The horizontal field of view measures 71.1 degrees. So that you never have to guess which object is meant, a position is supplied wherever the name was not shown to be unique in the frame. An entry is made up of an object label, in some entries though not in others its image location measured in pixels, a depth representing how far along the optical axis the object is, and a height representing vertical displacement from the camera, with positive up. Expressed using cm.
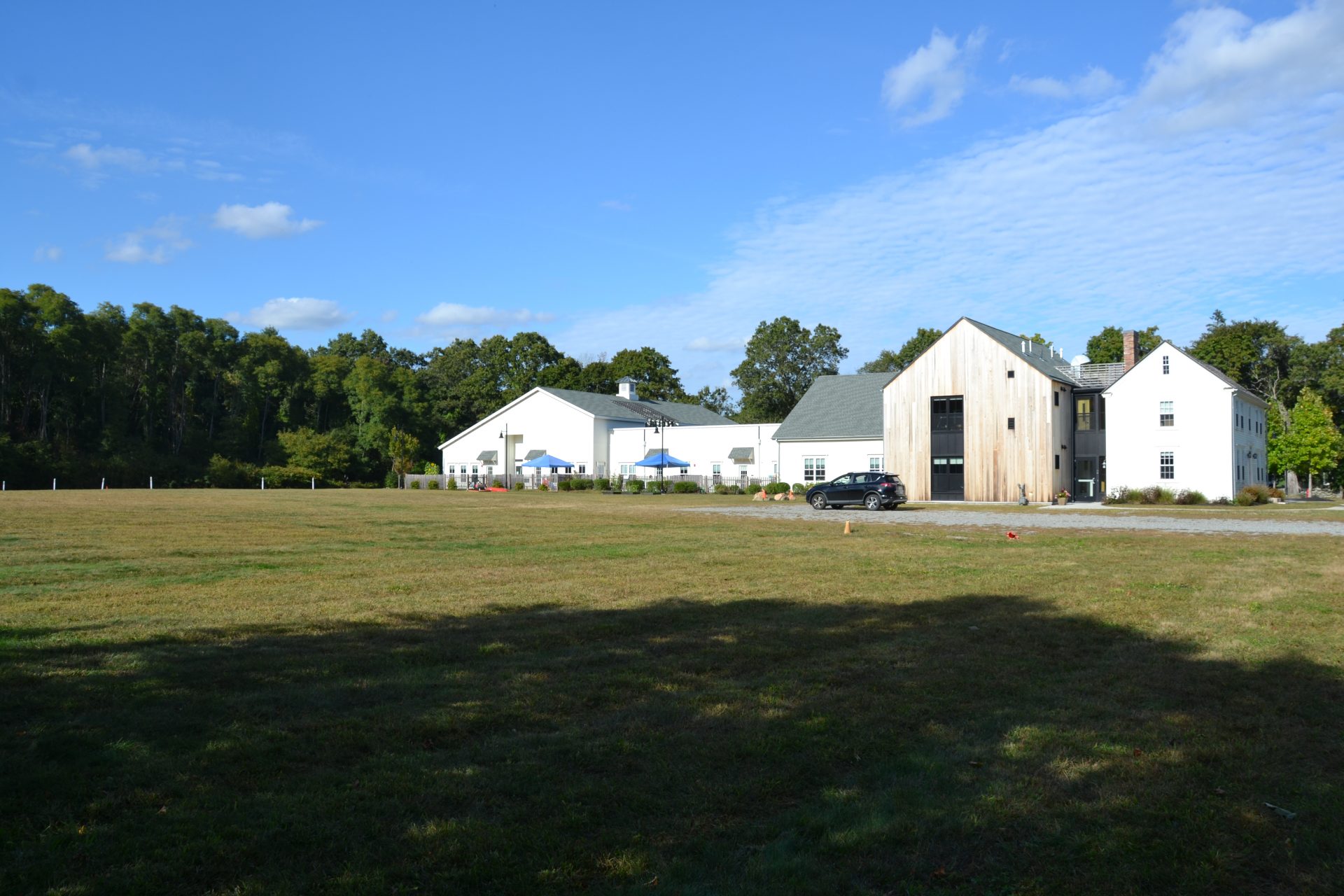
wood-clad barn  4728 +306
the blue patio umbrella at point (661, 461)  6194 +113
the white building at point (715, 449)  6391 +199
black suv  3688 -53
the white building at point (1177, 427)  4516 +263
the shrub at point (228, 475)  6919 +5
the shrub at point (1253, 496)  4331 -69
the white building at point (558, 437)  6931 +302
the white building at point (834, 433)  5709 +285
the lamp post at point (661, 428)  6350 +354
